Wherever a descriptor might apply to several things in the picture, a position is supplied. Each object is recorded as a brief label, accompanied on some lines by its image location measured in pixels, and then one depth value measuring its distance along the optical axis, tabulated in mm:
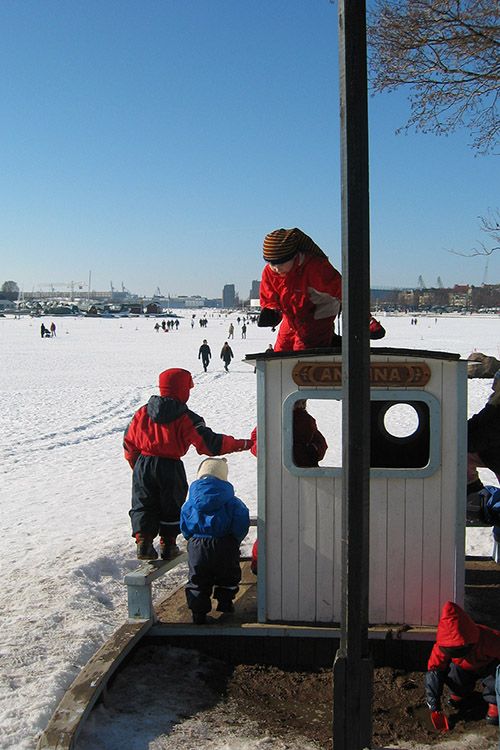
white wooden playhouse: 4609
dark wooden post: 2881
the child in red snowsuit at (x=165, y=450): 5301
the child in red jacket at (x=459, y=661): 4055
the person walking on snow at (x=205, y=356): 31641
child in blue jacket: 4957
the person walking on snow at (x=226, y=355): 31609
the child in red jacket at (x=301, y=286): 5211
